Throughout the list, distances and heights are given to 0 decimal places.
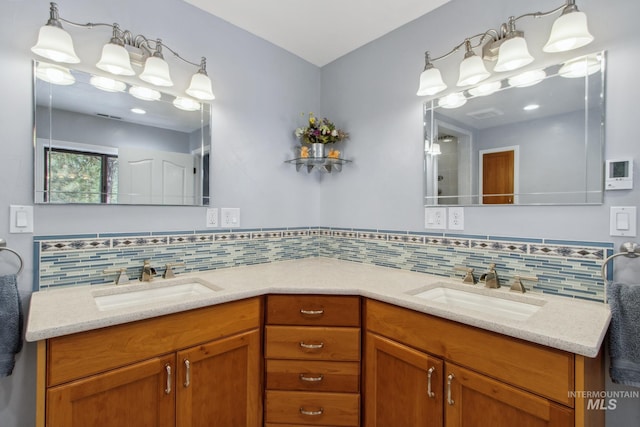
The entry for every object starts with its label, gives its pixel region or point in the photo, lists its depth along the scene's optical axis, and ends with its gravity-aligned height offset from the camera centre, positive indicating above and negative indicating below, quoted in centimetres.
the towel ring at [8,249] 127 -15
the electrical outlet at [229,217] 194 -3
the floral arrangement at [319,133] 219 +56
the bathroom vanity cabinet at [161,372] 103 -61
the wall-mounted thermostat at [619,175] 122 +16
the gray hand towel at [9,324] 117 -42
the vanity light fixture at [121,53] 129 +72
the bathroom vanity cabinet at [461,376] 95 -58
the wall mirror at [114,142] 139 +35
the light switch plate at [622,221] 121 -3
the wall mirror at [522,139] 131 +36
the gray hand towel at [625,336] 107 -43
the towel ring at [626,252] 119 -15
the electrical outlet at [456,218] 170 -3
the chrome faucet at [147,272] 157 -31
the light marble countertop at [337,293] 99 -36
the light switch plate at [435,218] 176 -3
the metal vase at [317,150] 219 +44
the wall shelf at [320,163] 221 +36
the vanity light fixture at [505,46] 121 +73
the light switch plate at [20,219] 131 -3
